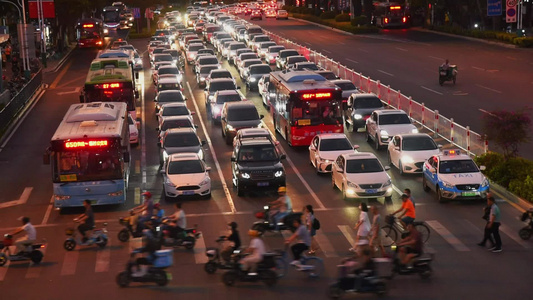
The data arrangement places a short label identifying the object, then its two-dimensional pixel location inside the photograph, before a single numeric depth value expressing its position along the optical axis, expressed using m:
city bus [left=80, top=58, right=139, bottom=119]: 43.78
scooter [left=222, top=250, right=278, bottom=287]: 21.58
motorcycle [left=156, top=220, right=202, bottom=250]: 25.41
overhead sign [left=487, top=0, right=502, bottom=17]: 81.88
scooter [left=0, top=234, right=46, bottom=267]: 24.72
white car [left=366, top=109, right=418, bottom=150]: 39.88
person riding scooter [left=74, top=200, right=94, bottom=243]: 26.22
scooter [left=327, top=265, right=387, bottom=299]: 20.25
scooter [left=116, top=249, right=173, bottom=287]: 21.69
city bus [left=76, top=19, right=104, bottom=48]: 96.75
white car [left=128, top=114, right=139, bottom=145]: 43.03
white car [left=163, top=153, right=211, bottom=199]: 32.16
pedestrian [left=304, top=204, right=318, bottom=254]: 24.45
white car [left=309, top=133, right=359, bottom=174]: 35.56
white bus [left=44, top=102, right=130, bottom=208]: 30.34
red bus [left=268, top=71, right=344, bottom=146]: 39.84
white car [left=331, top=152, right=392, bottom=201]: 30.84
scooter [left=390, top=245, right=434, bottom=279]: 21.88
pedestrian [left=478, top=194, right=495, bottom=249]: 24.66
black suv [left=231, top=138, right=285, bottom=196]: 32.47
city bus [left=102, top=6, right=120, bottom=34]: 129.88
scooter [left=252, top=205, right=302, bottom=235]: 26.70
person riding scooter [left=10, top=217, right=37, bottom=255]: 24.64
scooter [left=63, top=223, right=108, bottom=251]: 26.23
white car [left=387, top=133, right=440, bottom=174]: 34.84
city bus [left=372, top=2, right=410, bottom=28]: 106.71
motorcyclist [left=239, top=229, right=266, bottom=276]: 21.32
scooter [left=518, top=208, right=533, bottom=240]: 25.64
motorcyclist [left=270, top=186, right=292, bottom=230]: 26.62
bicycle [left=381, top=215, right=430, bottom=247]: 25.51
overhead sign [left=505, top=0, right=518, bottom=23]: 77.81
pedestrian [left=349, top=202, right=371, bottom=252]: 23.70
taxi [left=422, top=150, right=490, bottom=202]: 30.05
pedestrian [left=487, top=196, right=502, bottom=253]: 24.36
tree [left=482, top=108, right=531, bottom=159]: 33.38
